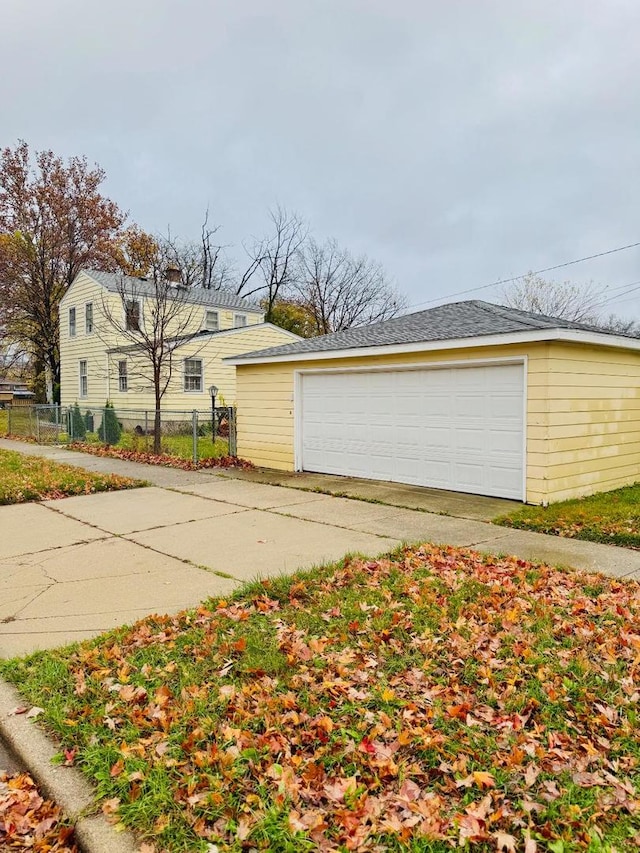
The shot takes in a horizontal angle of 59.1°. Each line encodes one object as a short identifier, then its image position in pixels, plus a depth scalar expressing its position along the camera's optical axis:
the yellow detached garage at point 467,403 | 7.69
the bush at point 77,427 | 17.44
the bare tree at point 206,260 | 34.16
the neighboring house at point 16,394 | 40.29
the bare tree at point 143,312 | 18.48
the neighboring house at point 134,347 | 19.72
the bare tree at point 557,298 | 28.42
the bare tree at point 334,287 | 35.06
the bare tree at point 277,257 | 35.09
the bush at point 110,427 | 16.14
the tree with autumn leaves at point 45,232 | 24.56
